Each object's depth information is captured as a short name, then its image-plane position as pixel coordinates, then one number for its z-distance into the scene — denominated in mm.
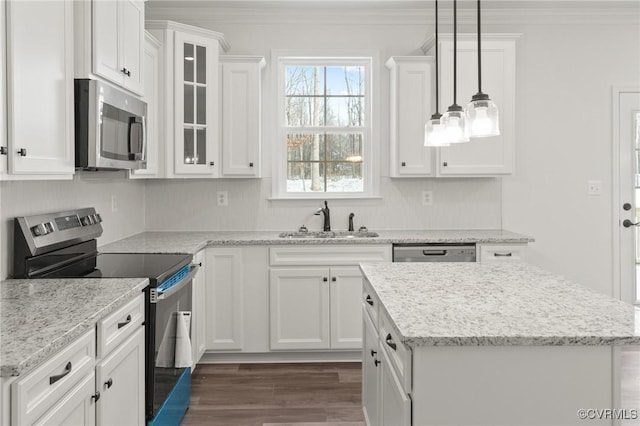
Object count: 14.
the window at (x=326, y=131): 4387
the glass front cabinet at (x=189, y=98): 3707
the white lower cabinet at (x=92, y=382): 1320
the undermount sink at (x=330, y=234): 4023
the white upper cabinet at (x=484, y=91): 3924
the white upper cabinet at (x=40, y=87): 1814
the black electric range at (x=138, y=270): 2312
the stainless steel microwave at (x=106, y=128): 2271
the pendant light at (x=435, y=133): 2139
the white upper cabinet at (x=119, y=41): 2346
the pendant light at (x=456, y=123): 2037
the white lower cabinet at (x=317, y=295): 3752
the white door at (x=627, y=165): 4355
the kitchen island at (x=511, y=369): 1449
